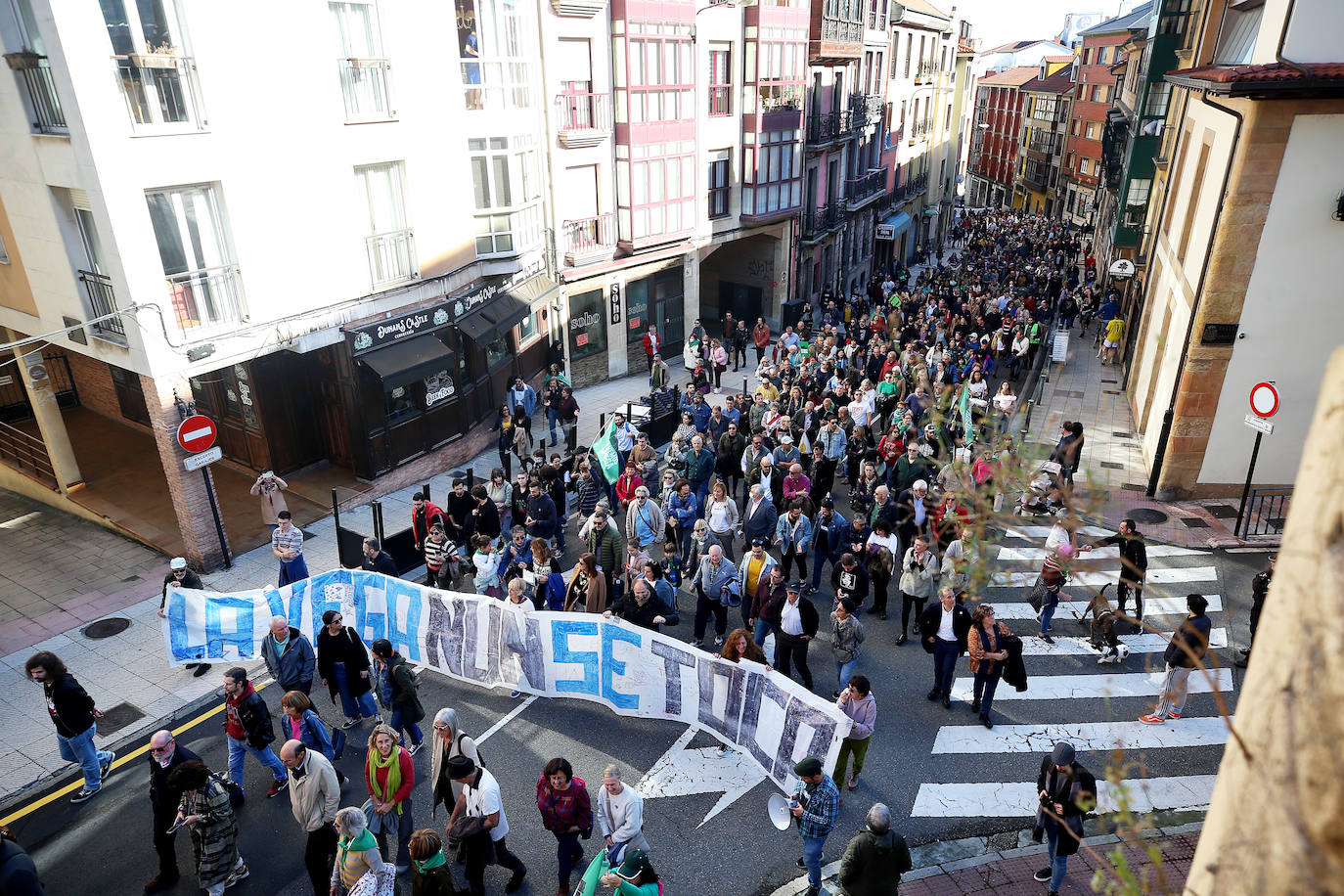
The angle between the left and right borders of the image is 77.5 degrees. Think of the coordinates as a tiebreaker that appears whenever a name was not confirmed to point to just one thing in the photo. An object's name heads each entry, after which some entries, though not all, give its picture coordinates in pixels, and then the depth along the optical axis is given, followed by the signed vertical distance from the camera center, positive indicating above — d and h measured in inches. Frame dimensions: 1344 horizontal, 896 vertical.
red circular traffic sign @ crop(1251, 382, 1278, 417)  547.8 -189.2
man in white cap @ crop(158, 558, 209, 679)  459.8 -246.9
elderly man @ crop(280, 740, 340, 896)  297.0 -230.9
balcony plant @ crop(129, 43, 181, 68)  506.9 +24.0
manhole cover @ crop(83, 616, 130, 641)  528.1 -310.0
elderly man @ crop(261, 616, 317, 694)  388.2 -239.4
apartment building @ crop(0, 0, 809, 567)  527.5 -94.7
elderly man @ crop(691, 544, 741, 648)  452.8 -246.9
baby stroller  511.3 -251.0
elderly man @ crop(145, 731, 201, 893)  306.3 -237.8
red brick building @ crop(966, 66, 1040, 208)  3176.7 -165.5
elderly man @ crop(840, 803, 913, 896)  271.9 -232.1
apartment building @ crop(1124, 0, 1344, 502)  547.8 -114.1
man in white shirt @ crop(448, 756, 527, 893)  290.2 -231.8
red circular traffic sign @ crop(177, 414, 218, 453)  549.0 -204.2
